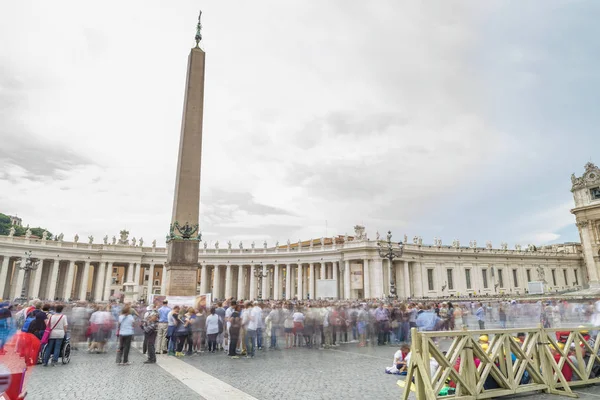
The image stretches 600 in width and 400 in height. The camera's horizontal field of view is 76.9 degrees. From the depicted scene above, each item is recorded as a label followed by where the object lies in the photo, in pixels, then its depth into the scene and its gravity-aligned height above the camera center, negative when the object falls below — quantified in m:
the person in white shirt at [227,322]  12.84 -0.96
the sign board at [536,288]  45.34 +0.69
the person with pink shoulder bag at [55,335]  10.08 -1.07
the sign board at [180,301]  14.89 -0.27
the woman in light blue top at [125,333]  10.41 -1.06
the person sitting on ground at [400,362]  8.20 -1.47
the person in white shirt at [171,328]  12.34 -1.10
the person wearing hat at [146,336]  10.84 -1.16
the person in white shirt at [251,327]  12.40 -1.07
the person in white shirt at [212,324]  12.72 -0.98
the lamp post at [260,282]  56.28 +1.76
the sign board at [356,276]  48.34 +2.35
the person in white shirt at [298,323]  14.52 -1.09
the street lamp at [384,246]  50.08 +6.70
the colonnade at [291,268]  54.19 +4.06
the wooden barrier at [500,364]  5.58 -1.18
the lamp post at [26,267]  36.04 +2.62
